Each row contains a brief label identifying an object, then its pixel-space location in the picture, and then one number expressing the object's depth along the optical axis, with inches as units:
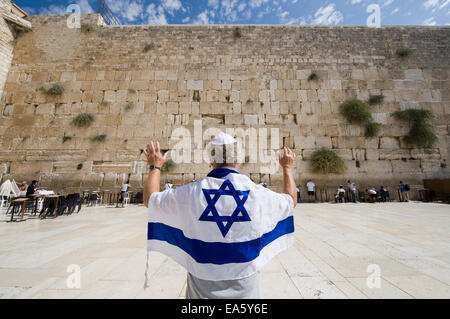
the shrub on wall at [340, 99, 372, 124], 373.1
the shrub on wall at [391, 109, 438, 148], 362.3
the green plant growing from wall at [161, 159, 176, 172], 350.5
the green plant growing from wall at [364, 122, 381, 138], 371.6
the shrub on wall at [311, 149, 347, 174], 353.4
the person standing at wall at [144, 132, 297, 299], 33.4
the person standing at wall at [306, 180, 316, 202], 345.4
